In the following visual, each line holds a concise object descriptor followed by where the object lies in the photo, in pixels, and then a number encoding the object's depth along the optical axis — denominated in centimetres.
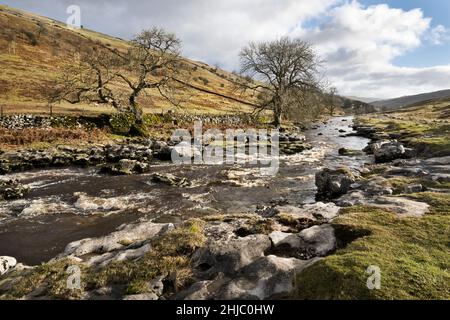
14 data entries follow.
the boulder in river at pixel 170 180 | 2331
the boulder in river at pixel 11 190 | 1970
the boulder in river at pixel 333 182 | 1964
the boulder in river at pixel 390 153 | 3033
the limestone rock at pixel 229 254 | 902
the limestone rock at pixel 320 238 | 977
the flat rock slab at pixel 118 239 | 1167
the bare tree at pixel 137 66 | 4366
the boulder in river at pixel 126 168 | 2623
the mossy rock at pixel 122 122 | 4291
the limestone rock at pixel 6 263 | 1113
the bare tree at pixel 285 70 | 5659
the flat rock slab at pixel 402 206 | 1216
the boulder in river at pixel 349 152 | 3619
